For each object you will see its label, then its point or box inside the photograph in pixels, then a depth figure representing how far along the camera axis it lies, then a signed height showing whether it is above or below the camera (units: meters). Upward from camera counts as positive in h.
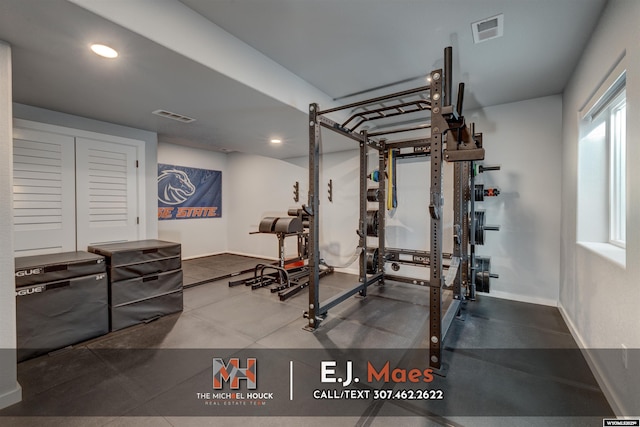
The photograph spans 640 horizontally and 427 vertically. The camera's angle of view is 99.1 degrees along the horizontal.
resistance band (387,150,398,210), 3.84 +0.38
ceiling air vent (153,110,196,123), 3.33 +1.21
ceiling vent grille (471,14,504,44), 2.17 +1.52
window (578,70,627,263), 2.27 +0.36
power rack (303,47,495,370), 2.16 +0.10
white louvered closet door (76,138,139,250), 3.46 +0.25
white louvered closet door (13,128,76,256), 2.97 +0.21
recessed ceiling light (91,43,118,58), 1.94 +1.17
